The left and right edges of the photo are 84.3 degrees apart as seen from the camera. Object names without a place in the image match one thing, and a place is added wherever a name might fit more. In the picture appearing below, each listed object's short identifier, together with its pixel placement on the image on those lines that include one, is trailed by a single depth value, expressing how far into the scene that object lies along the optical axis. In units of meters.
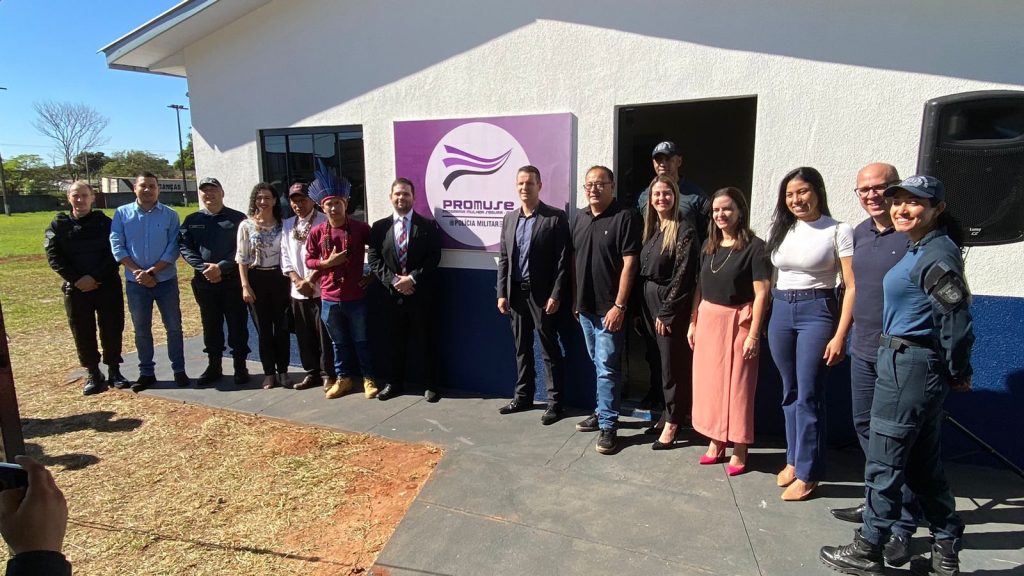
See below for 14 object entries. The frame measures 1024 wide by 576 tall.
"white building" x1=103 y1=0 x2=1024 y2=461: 3.54
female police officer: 2.38
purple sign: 4.49
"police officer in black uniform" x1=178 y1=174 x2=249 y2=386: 5.30
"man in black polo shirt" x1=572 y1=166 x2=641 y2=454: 3.96
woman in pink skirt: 3.40
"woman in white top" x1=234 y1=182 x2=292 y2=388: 5.23
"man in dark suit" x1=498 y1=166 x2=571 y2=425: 4.27
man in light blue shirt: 5.23
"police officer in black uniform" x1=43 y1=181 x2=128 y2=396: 5.14
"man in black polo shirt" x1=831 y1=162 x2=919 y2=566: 2.84
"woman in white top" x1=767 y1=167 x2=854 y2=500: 3.10
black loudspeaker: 2.96
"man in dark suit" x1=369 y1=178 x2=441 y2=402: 4.79
